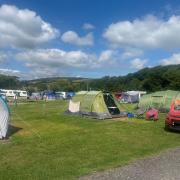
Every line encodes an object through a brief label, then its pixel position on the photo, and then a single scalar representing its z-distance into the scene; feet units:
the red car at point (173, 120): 31.05
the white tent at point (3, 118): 26.68
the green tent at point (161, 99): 57.31
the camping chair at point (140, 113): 45.86
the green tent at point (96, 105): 45.05
